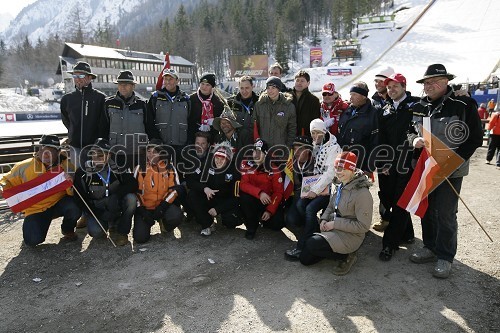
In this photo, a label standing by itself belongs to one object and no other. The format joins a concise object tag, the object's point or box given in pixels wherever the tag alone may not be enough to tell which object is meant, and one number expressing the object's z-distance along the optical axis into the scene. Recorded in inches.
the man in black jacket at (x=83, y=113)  222.2
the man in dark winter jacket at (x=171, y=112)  231.3
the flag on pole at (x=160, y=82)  250.2
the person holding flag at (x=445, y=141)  152.7
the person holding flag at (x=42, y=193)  196.9
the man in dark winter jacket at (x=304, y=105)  227.6
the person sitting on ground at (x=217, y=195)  216.1
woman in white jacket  191.2
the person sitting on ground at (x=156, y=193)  210.4
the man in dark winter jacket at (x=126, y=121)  219.5
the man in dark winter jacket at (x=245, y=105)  233.6
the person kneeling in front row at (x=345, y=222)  163.0
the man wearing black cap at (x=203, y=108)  238.4
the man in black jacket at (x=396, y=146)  178.2
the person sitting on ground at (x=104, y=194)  206.4
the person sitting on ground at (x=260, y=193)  207.3
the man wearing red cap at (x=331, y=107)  229.6
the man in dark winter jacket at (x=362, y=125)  186.5
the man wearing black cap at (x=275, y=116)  218.2
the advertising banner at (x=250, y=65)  2308.1
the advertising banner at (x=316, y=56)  2475.4
